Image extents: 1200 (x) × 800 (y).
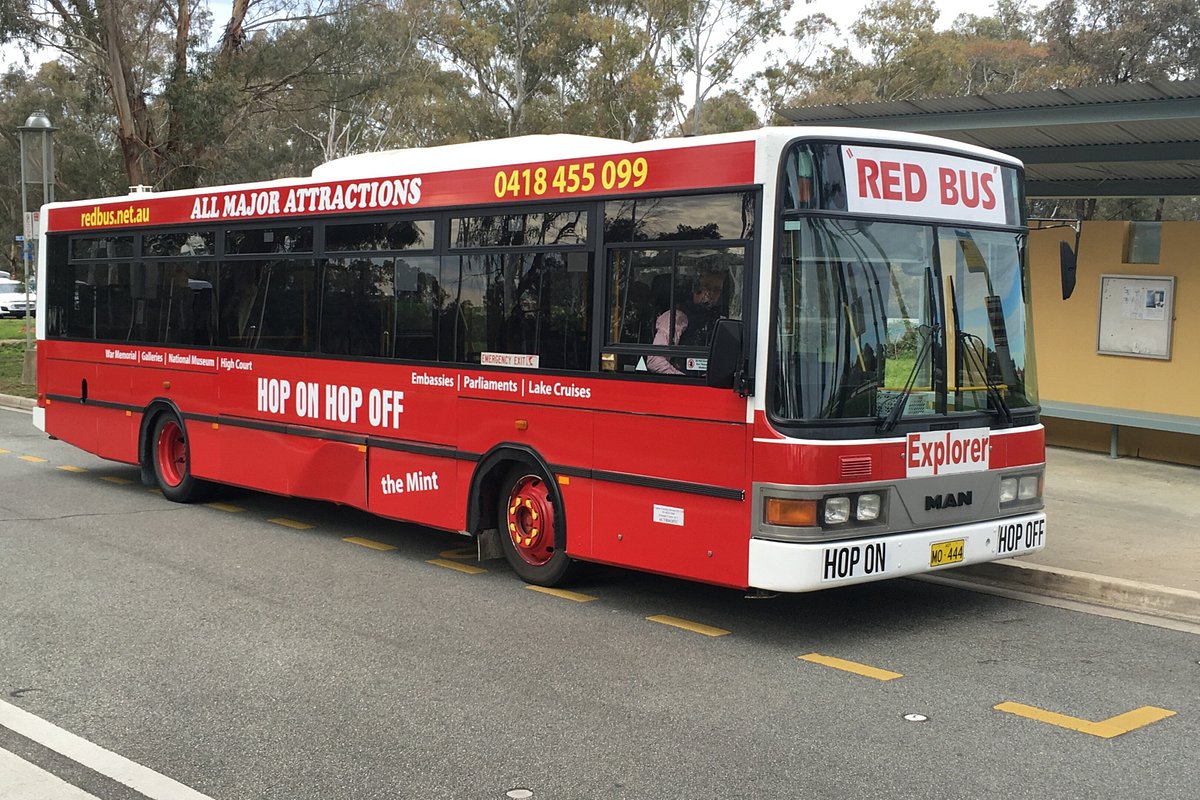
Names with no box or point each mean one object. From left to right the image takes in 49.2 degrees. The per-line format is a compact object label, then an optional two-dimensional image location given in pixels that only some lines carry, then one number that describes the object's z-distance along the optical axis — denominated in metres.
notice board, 14.59
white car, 61.38
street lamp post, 21.58
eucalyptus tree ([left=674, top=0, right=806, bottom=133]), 46.84
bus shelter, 12.54
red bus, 7.10
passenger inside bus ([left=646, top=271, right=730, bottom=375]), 7.38
